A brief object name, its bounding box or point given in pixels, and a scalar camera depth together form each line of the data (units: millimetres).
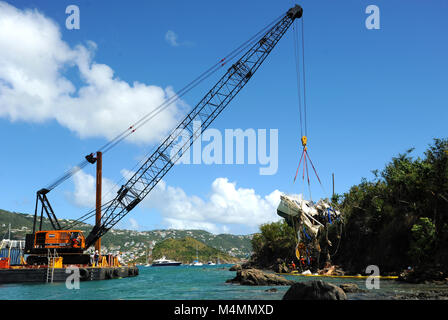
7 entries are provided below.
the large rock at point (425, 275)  33969
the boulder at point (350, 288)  28578
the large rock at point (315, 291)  19422
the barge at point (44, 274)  50156
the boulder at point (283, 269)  66750
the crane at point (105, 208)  55062
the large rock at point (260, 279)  39094
